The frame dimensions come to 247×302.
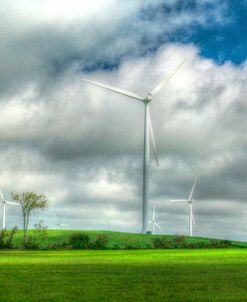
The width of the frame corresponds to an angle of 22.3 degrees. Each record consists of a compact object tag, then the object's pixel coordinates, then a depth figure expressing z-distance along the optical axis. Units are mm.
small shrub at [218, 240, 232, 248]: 103538
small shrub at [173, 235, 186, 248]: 96750
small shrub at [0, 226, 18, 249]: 86194
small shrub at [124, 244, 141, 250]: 91000
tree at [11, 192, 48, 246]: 95062
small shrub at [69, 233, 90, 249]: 89319
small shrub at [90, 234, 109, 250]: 89344
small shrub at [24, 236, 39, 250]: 88000
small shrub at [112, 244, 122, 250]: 90350
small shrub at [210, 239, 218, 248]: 102088
